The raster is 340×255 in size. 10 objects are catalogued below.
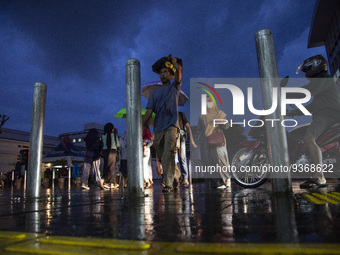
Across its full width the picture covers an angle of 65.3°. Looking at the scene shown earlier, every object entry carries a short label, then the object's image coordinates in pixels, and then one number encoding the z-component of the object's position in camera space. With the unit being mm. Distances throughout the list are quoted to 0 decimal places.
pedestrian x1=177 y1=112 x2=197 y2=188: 6535
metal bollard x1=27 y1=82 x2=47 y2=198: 3432
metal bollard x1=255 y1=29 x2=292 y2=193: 2602
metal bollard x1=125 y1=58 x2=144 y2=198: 2973
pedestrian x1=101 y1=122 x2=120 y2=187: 7840
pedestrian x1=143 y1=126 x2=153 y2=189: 6900
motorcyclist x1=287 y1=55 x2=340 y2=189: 4609
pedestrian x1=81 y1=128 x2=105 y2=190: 8359
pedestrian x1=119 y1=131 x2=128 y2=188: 8359
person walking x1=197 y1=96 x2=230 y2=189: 6184
